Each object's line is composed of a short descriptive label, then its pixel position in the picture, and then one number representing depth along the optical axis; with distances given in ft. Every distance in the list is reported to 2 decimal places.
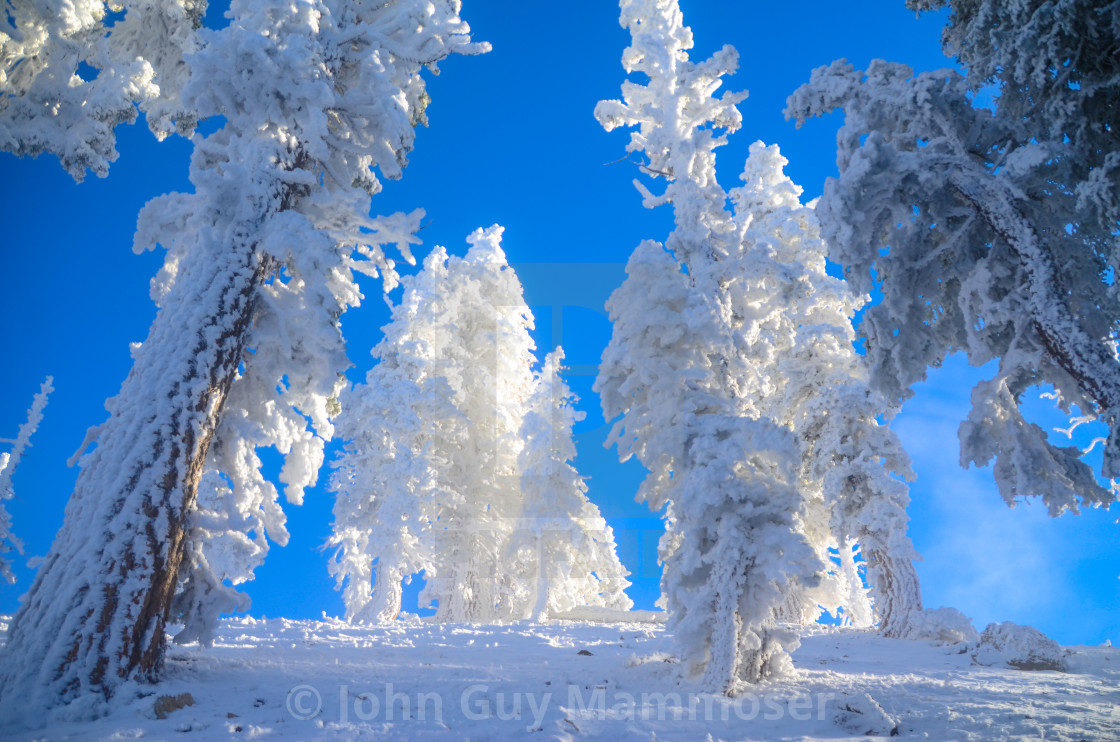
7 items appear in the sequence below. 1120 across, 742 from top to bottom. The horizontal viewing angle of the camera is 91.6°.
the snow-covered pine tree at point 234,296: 18.42
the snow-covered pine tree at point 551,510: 63.41
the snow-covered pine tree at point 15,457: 49.57
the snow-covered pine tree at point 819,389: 36.19
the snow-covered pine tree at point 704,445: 23.07
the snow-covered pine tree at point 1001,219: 20.92
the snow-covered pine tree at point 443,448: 63.67
